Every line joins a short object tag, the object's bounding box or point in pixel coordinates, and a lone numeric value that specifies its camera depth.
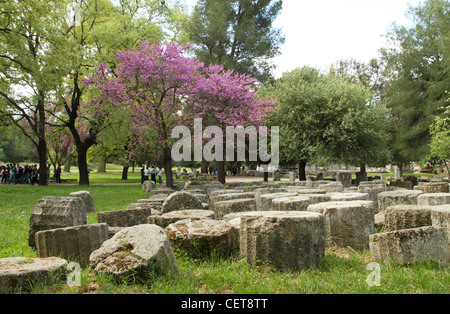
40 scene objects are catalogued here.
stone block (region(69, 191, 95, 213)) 10.49
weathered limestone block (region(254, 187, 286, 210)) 10.09
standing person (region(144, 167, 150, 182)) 25.23
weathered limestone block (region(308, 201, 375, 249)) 5.43
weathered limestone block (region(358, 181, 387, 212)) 9.53
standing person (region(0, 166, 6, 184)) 26.33
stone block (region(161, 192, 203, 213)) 7.47
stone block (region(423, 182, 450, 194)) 9.95
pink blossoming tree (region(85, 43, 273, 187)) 16.55
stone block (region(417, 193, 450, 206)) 6.50
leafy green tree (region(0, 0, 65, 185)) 15.33
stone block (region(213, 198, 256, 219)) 7.54
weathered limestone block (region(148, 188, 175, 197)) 12.67
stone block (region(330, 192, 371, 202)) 7.06
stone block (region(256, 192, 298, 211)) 8.16
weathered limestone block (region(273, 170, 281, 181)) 31.35
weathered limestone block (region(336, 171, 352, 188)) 22.00
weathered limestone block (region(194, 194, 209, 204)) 10.21
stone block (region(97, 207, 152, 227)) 6.64
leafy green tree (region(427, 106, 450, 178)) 19.33
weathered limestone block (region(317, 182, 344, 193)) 11.53
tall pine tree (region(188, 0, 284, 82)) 27.34
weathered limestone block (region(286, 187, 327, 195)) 9.44
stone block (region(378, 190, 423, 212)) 7.45
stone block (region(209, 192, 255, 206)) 8.79
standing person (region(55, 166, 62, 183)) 26.60
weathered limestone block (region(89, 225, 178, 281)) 3.70
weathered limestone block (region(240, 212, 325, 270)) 4.20
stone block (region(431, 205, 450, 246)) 4.82
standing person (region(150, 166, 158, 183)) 24.99
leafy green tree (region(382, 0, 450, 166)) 27.06
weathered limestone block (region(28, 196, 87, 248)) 5.89
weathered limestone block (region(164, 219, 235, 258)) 4.75
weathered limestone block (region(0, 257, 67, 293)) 3.54
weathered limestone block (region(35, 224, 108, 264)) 4.91
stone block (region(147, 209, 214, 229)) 5.89
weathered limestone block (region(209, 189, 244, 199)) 10.36
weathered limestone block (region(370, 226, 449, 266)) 4.25
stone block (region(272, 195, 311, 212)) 6.73
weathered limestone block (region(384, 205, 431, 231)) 5.17
